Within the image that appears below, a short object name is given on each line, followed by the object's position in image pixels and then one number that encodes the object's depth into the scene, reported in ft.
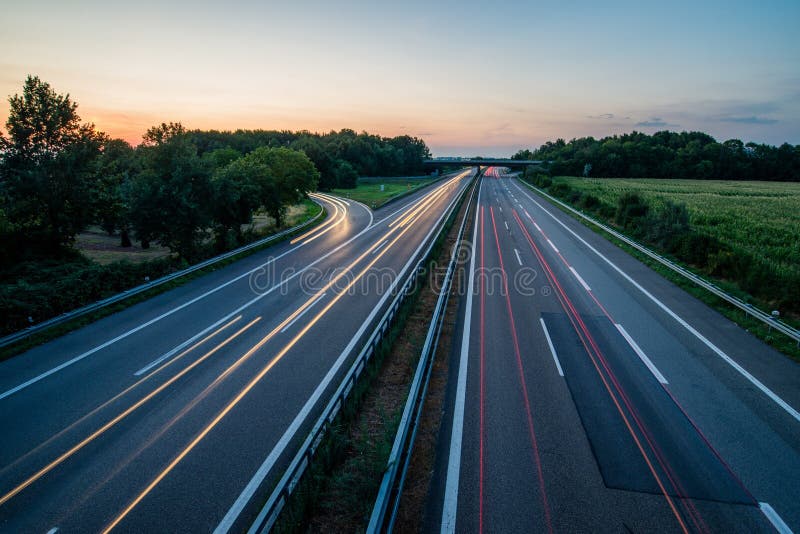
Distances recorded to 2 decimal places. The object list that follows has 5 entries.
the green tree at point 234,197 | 89.45
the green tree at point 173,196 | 75.41
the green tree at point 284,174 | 125.18
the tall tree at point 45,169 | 70.18
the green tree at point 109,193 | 78.43
